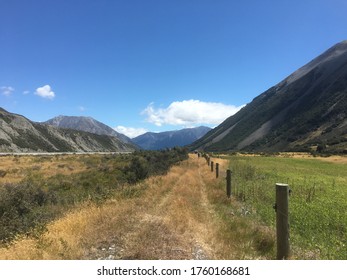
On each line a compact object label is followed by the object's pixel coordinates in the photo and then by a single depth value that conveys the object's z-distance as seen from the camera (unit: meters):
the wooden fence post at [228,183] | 15.21
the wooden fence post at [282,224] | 6.71
